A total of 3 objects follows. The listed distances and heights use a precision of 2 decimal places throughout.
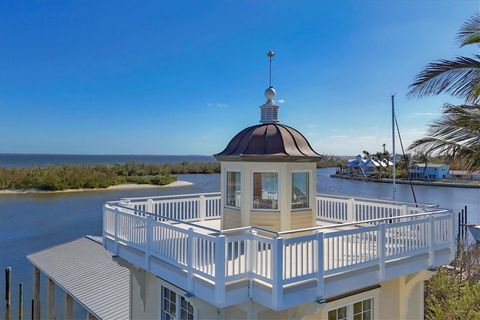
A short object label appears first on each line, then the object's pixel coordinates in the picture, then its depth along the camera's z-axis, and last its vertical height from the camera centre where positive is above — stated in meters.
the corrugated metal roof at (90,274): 9.48 -3.61
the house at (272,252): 5.04 -1.52
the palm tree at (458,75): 7.20 +1.84
